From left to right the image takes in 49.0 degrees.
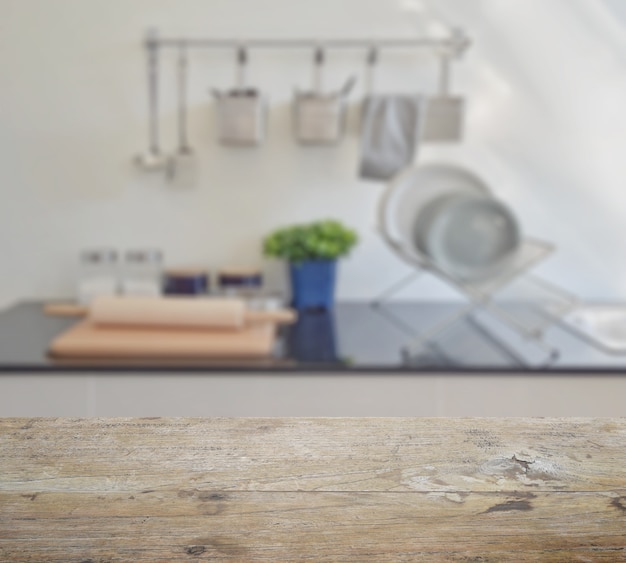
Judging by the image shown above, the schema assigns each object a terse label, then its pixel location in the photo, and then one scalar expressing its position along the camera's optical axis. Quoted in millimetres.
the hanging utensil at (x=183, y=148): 1729
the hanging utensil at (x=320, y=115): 1628
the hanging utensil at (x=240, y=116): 1607
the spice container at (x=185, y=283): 1635
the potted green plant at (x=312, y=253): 1637
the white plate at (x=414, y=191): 1503
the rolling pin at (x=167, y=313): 1345
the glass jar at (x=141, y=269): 1636
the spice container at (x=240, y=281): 1645
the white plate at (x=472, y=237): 1373
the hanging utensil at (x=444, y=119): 1663
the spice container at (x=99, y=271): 1633
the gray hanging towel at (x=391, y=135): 1648
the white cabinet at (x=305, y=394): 1228
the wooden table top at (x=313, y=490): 293
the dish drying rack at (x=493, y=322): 1283
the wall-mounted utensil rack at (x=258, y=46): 1707
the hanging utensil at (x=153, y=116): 1710
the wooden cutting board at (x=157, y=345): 1272
